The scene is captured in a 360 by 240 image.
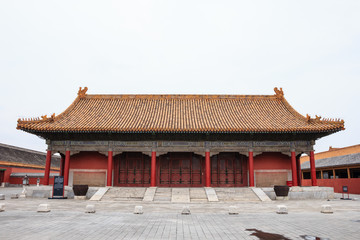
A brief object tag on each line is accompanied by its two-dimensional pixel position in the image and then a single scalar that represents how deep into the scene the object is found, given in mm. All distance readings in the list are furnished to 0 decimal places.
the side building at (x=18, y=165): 37781
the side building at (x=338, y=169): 24500
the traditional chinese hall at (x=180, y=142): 18577
